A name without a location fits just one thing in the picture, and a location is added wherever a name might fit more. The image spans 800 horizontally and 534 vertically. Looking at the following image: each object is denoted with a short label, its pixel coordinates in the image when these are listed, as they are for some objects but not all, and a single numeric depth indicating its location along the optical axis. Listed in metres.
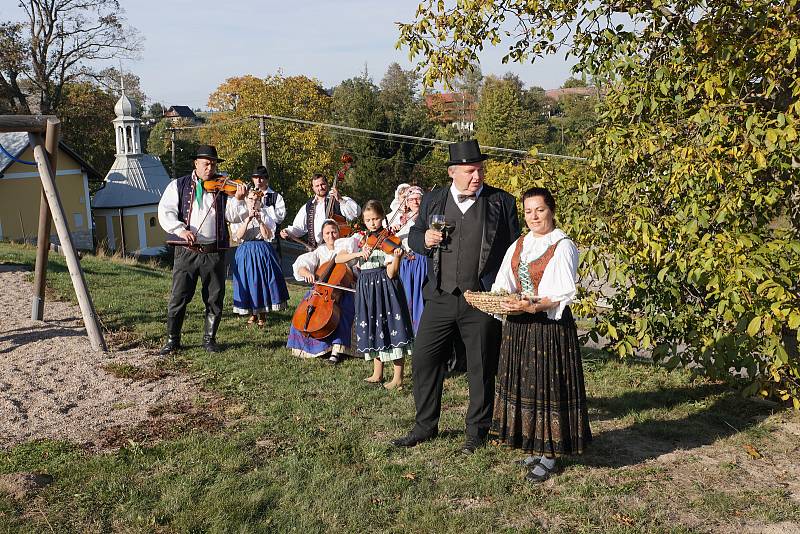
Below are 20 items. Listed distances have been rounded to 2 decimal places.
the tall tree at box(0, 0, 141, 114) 35.90
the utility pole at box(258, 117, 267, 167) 26.15
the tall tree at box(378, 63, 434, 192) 42.88
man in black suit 4.93
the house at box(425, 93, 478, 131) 65.31
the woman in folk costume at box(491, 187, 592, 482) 4.49
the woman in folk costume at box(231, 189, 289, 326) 9.01
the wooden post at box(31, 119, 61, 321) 7.79
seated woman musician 7.53
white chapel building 42.91
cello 7.39
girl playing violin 6.70
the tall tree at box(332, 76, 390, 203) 42.00
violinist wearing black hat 7.43
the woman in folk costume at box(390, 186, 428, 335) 7.34
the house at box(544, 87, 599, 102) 83.78
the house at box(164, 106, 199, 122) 123.61
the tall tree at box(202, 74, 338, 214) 43.62
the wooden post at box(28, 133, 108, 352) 7.31
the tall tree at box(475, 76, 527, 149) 48.75
